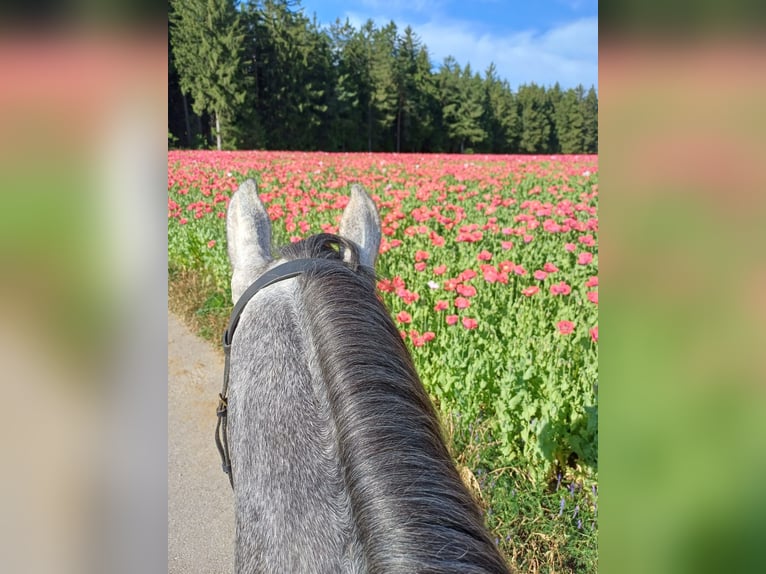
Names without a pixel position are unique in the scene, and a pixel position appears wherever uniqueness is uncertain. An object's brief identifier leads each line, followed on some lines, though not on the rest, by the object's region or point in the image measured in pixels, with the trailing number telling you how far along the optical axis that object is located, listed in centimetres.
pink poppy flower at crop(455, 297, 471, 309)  352
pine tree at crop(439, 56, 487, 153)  5281
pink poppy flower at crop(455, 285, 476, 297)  354
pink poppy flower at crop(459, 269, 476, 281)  348
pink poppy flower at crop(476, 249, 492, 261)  409
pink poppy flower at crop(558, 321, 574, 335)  311
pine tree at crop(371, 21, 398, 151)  5038
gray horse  74
